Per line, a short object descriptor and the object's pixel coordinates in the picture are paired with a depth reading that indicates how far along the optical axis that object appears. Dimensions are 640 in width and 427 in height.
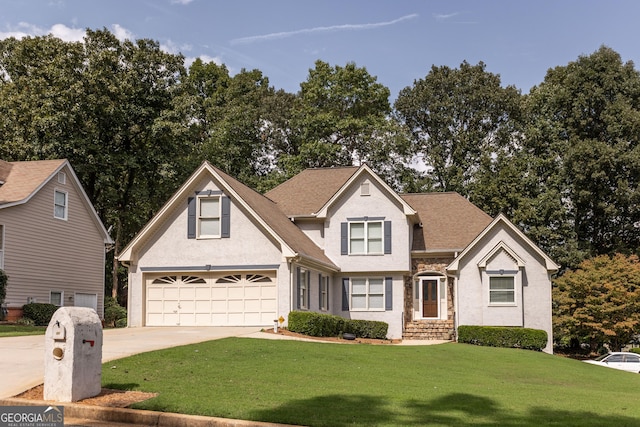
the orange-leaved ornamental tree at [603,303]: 33.75
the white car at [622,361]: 29.17
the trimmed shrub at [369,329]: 30.14
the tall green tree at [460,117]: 50.00
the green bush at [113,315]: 39.25
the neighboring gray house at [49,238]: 31.11
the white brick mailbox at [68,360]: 11.66
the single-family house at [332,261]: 28.03
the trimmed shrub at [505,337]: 28.97
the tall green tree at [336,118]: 49.28
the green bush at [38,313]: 30.80
